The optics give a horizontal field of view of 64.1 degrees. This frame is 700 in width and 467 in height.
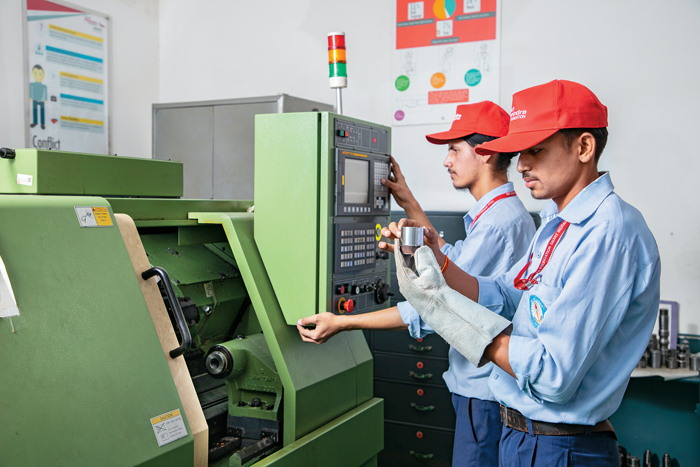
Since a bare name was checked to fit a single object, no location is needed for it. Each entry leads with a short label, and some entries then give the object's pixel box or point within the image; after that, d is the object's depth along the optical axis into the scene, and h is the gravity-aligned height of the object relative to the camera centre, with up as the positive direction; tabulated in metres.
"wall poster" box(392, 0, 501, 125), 3.27 +0.94
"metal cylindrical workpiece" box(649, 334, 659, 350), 2.80 -0.64
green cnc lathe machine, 1.09 -0.24
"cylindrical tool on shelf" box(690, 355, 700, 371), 2.70 -0.70
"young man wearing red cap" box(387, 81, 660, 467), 1.03 -0.17
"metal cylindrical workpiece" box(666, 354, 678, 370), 2.74 -0.72
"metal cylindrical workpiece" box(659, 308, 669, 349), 2.82 -0.57
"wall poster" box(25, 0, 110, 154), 3.21 +0.80
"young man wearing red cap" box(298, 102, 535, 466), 1.64 -0.10
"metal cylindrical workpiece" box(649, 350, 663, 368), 2.74 -0.70
